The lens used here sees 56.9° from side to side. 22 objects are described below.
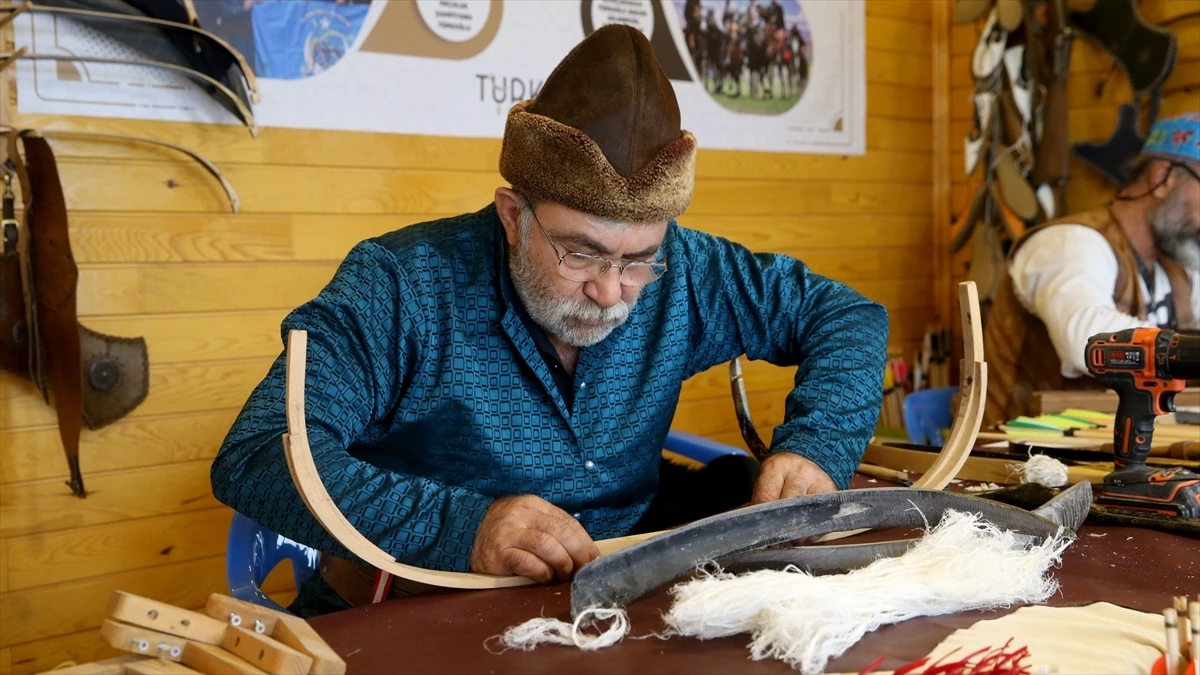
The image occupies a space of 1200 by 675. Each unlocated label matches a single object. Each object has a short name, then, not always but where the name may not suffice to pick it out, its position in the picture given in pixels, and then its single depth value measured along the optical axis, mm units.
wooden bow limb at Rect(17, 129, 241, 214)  2486
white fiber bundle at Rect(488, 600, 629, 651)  1109
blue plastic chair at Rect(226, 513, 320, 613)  1791
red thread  994
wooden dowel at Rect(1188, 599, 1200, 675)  1002
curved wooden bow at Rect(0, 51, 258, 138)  2447
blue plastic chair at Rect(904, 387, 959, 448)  3037
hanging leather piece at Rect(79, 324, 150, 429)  2592
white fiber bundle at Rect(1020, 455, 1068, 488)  1802
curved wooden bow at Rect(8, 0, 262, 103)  2377
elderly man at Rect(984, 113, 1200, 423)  3213
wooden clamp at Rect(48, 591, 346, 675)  1000
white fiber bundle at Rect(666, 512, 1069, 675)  1069
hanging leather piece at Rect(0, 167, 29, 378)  2414
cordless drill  1680
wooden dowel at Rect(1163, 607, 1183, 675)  1014
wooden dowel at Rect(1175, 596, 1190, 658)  1037
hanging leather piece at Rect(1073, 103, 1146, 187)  3938
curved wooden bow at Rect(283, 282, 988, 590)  1217
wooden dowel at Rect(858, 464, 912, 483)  1870
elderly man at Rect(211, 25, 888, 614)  1421
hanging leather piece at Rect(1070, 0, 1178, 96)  3836
